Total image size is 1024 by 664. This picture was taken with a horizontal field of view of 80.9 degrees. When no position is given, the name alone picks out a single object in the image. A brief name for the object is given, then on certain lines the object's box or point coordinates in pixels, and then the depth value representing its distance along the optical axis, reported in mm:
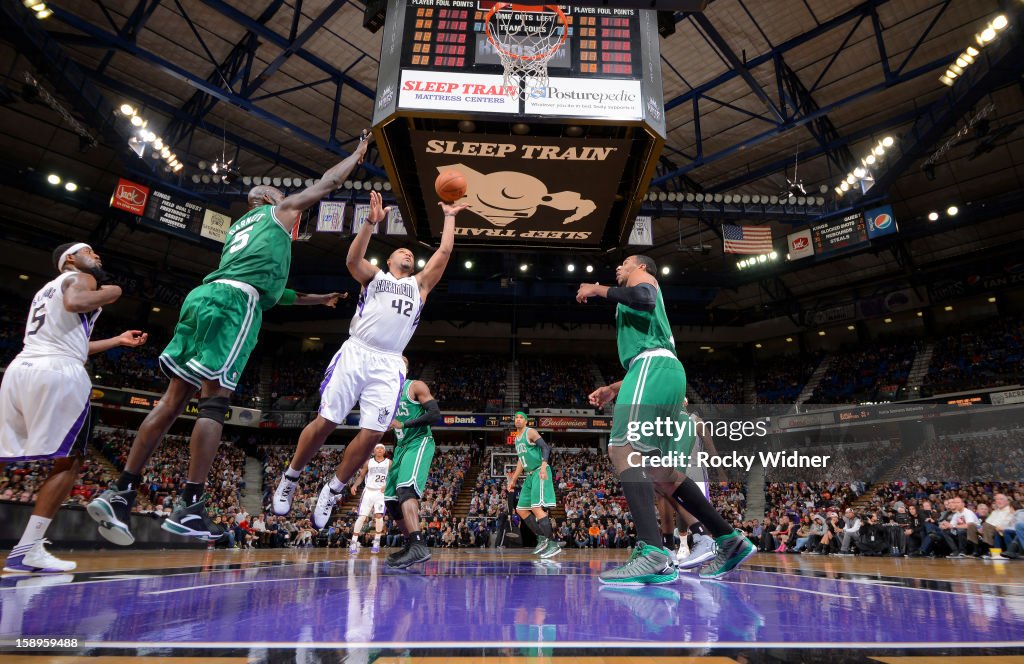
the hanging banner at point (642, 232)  14711
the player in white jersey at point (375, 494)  10633
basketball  4531
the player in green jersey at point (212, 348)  3160
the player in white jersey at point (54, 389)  3756
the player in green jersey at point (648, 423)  3539
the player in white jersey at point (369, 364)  4023
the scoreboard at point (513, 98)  6652
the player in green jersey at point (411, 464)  4961
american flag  15875
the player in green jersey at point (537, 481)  8875
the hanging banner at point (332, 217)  14680
